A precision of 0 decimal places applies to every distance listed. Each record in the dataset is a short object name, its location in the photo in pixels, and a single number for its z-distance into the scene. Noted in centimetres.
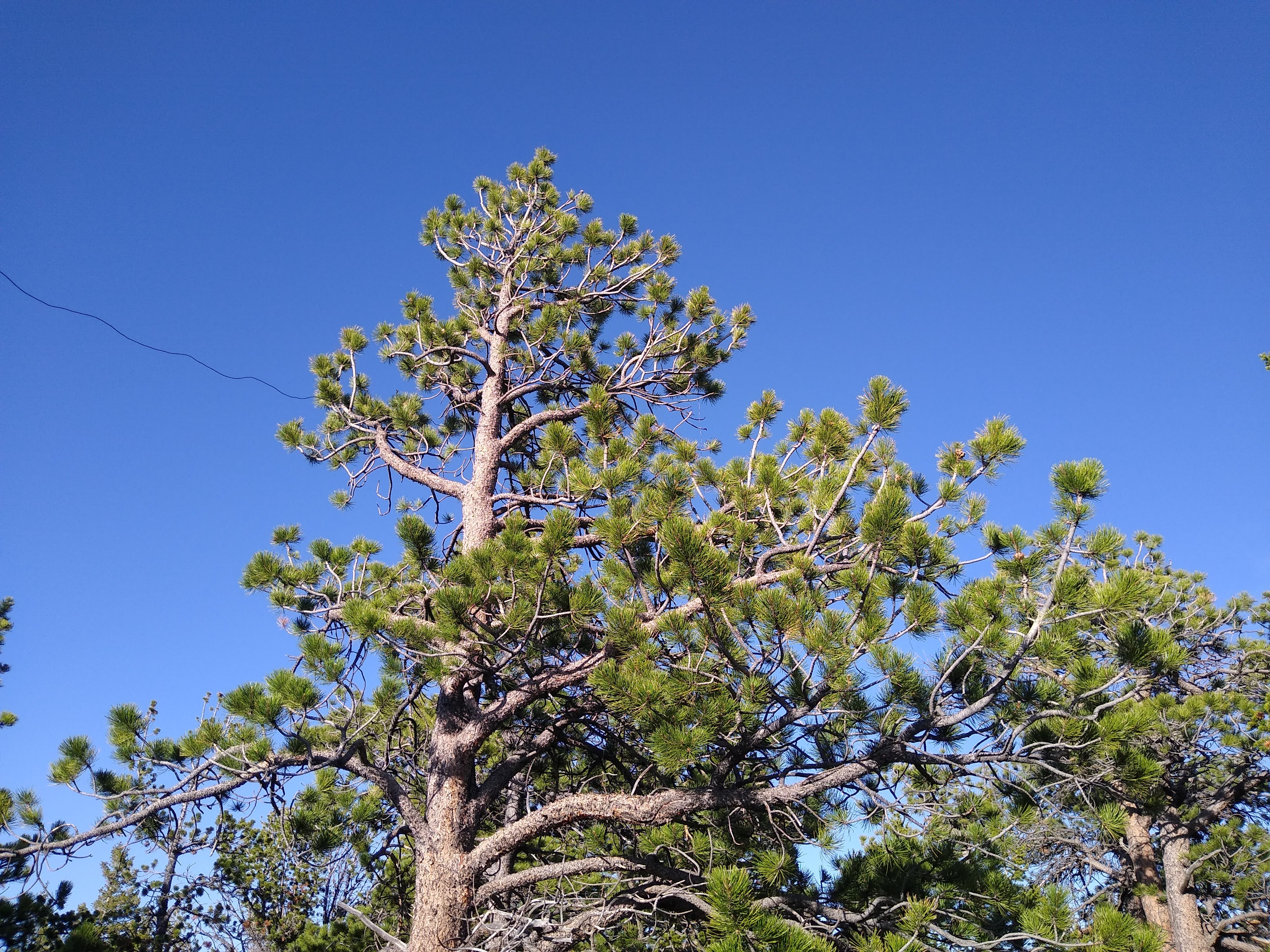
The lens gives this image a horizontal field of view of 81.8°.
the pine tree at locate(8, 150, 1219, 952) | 399
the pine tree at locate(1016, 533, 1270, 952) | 384
